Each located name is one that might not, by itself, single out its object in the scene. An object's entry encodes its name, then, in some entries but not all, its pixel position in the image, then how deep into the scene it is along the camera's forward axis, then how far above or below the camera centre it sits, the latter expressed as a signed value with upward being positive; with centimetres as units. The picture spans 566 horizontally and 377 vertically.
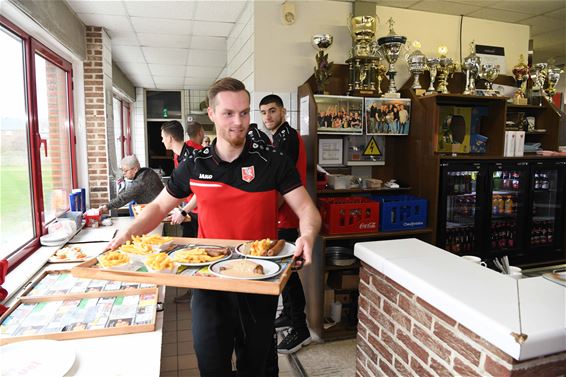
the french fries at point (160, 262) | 149 -42
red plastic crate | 337 -54
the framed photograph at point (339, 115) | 353 +34
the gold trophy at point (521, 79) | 442 +84
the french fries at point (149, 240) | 172 -39
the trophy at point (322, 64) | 361 +80
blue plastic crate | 353 -55
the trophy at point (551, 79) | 465 +86
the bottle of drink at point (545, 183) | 450 -34
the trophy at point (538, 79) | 459 +85
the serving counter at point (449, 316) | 105 -50
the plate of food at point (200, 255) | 156 -42
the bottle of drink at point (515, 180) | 423 -30
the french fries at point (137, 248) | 163 -40
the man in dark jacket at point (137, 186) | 399 -34
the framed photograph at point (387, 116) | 369 +34
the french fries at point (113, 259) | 151 -41
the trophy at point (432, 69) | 397 +85
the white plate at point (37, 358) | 129 -70
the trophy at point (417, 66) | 389 +85
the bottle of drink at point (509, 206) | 428 -57
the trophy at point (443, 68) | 406 +87
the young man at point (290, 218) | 309 -51
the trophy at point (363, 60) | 373 +87
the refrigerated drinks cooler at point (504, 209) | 389 -59
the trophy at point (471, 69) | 408 +85
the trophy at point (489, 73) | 421 +84
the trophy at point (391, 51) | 376 +97
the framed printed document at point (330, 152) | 384 +0
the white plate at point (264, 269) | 141 -44
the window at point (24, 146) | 278 +5
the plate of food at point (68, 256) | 269 -71
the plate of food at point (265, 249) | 162 -41
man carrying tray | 174 -27
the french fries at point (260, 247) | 163 -39
